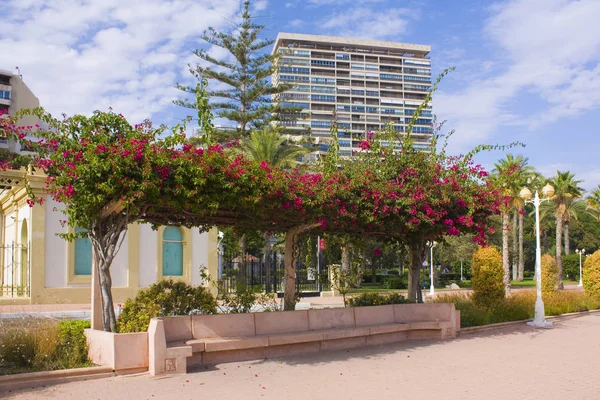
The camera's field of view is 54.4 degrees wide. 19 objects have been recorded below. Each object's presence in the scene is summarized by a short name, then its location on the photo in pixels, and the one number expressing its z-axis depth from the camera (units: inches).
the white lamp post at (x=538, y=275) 621.9
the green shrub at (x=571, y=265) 2306.8
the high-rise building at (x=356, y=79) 4709.6
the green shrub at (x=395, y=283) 1668.3
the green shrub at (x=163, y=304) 372.5
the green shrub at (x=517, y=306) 591.8
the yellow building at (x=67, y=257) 822.5
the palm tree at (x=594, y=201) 2148.1
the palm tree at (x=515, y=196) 610.3
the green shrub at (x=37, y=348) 334.0
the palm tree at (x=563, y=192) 1704.0
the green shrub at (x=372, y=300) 534.9
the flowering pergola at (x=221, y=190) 341.7
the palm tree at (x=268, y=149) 1205.7
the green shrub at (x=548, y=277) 890.1
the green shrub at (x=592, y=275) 881.5
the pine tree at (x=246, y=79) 1482.7
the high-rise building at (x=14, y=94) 2844.5
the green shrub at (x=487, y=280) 661.9
